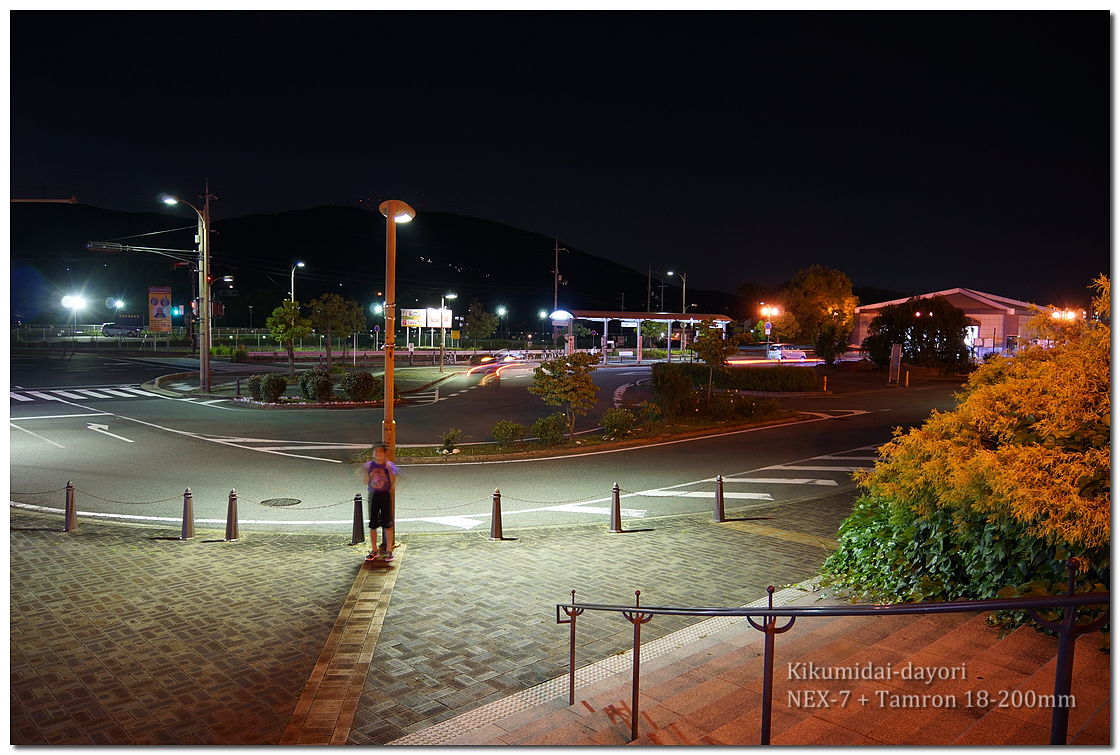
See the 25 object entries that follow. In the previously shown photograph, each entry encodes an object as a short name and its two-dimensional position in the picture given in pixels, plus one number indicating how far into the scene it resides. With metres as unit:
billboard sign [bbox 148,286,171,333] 58.16
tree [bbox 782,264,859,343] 83.81
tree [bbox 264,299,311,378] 46.19
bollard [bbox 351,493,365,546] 11.50
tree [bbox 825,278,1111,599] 6.12
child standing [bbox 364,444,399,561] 10.41
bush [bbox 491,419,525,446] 20.24
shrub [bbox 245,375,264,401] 30.62
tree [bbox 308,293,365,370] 50.22
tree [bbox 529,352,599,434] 21.09
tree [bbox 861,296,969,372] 54.06
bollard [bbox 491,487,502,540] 11.84
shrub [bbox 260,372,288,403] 30.25
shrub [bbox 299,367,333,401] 30.88
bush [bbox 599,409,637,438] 22.58
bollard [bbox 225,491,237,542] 11.48
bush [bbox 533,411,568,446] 20.91
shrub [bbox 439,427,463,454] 19.90
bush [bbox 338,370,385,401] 31.44
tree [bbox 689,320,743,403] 27.75
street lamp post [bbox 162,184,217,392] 34.41
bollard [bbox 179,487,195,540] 11.60
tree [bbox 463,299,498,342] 86.69
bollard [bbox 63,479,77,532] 11.84
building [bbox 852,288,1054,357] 70.69
